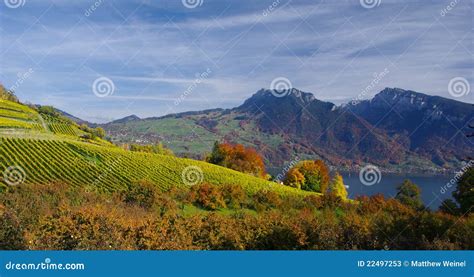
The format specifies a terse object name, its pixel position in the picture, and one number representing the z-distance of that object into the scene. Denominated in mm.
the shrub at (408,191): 43200
